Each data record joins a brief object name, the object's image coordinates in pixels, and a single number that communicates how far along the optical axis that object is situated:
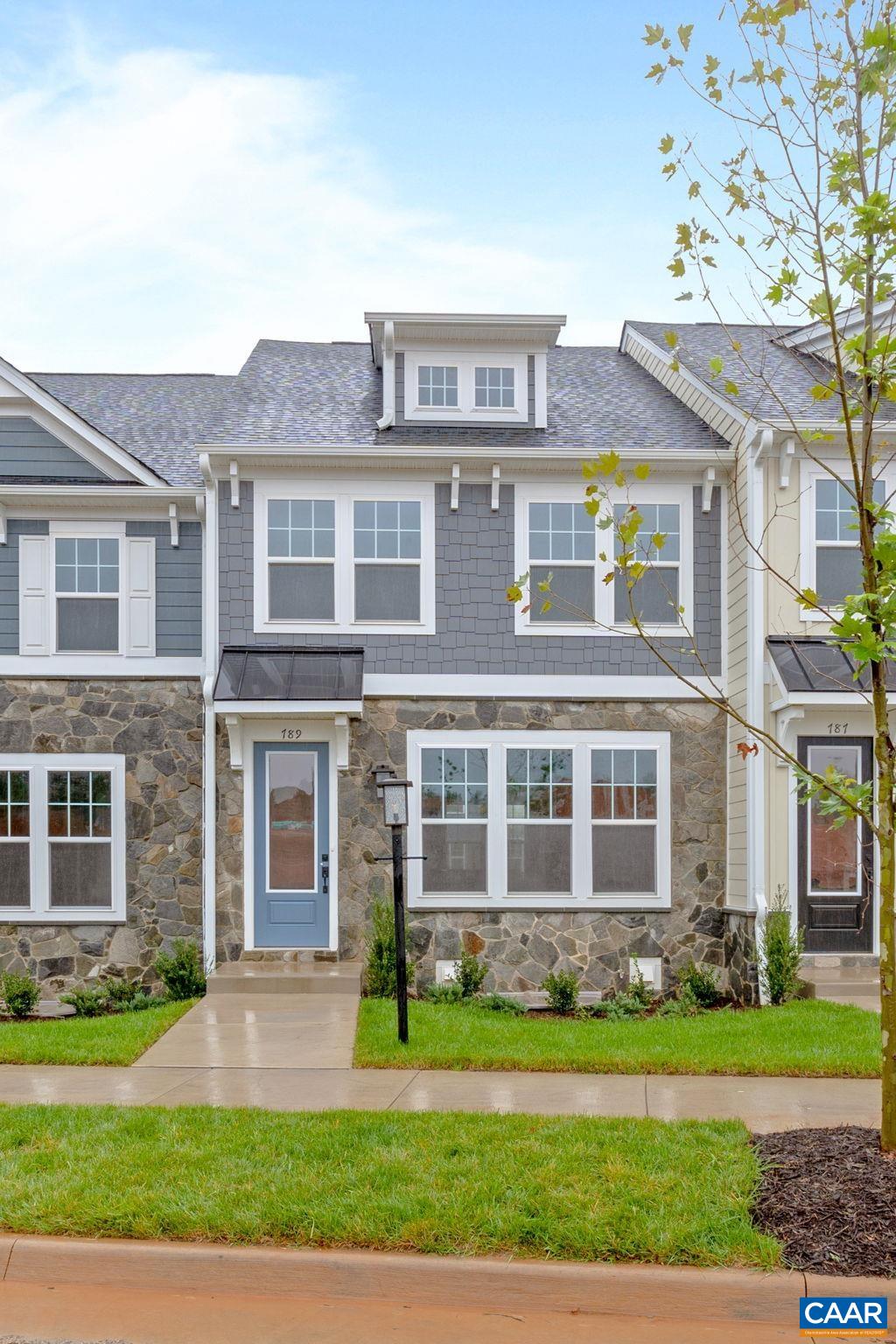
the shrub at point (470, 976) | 12.26
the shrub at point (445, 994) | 12.02
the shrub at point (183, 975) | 12.21
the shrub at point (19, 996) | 11.91
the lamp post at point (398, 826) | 9.51
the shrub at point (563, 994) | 11.75
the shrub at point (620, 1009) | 11.48
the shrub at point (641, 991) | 12.15
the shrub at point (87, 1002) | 11.88
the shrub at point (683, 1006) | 11.61
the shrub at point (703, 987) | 12.16
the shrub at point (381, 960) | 11.92
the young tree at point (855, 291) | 5.36
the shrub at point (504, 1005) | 11.51
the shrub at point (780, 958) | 11.59
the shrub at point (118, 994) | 12.36
